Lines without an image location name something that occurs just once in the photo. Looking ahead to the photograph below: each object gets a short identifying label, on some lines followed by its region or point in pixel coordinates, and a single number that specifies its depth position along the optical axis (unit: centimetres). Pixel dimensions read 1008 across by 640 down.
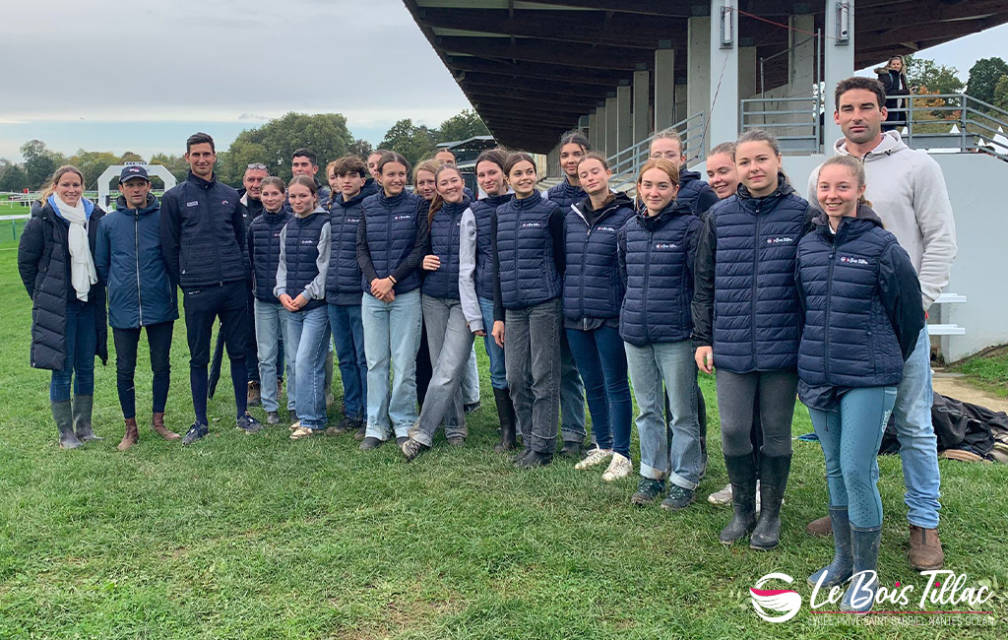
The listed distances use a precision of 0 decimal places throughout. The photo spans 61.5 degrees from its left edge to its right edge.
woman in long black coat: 591
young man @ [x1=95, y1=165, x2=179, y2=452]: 603
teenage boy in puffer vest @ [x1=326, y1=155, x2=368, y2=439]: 609
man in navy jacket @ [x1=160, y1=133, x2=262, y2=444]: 608
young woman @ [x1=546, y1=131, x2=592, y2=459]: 538
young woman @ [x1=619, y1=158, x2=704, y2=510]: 432
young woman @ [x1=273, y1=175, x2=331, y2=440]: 624
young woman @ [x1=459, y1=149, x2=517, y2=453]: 559
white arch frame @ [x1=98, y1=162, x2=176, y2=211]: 2166
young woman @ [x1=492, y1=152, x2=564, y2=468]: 525
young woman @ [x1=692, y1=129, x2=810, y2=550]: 369
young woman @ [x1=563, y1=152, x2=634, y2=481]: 492
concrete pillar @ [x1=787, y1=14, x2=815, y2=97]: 1516
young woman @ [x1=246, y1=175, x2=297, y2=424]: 650
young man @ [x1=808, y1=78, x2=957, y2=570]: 366
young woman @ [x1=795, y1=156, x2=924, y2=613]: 329
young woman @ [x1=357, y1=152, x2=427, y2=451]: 587
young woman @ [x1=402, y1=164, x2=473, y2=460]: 574
